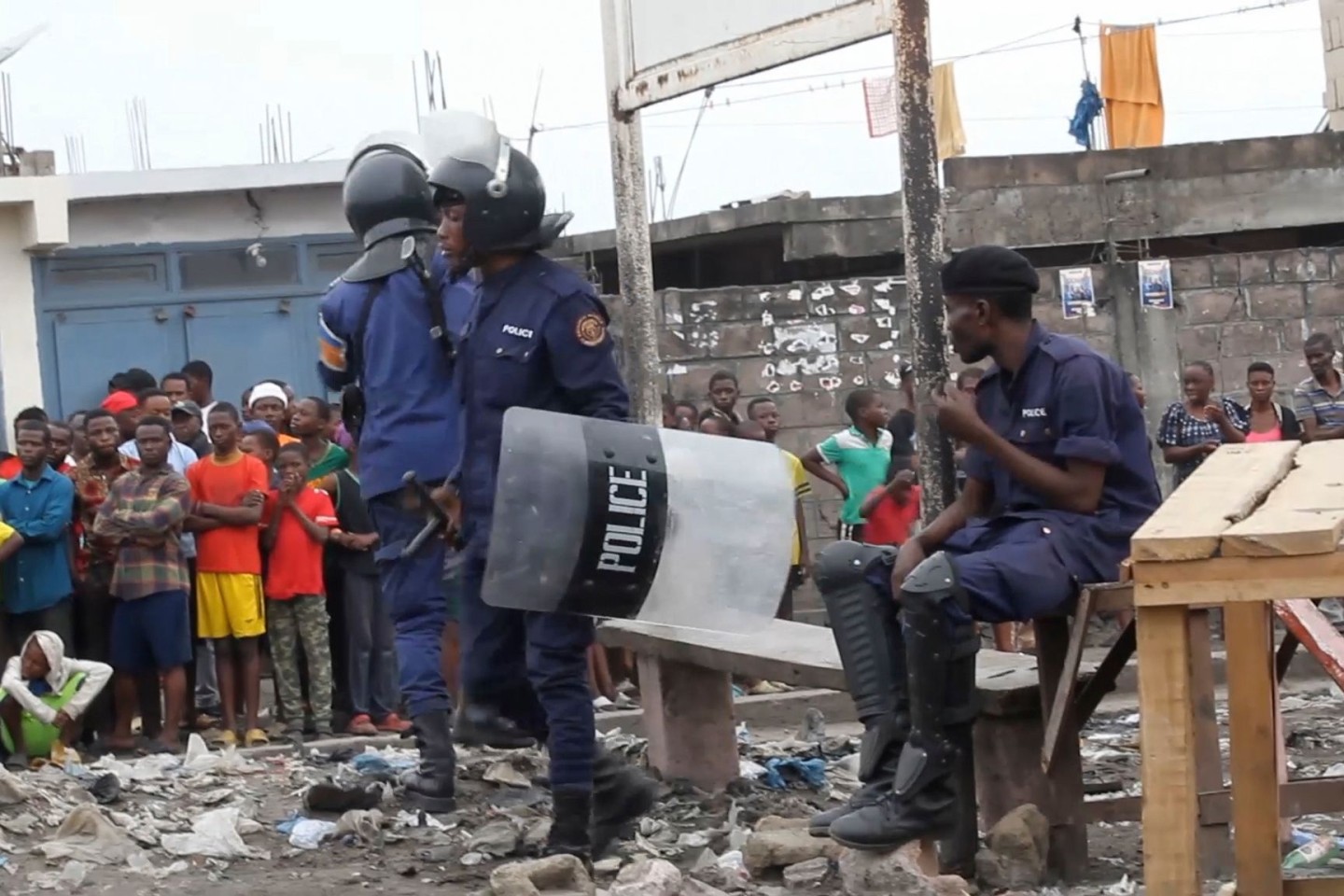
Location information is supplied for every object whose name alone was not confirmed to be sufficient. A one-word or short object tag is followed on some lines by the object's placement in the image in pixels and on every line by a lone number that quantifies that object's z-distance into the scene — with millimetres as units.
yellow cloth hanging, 21406
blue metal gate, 16766
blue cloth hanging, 20922
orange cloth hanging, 20750
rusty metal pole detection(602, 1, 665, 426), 8211
